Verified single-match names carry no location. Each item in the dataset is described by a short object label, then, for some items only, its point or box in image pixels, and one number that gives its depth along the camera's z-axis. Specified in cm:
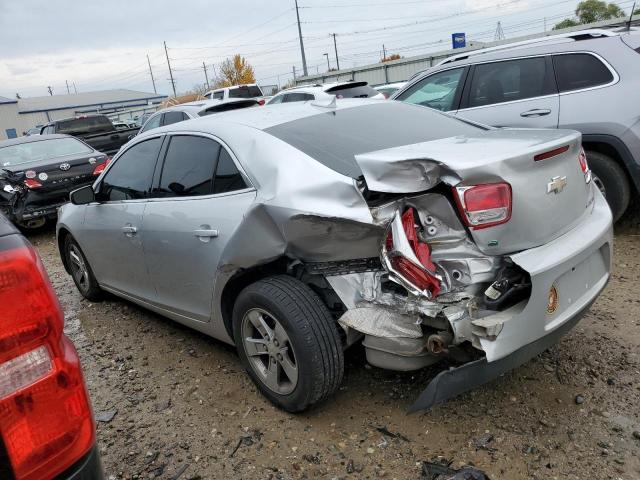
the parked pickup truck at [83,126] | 1373
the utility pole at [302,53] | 3995
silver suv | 468
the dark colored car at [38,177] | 789
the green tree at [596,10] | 3878
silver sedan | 231
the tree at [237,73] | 5781
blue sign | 2852
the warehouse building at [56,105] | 6303
